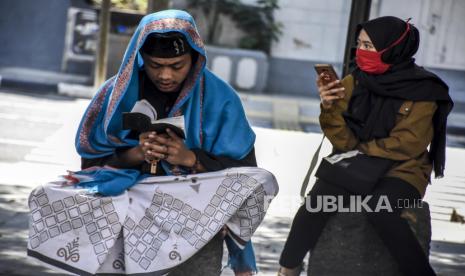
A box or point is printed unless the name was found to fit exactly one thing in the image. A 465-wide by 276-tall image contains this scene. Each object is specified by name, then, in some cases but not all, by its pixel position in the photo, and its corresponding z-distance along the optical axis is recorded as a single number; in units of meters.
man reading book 8.14
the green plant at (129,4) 34.58
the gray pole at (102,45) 29.56
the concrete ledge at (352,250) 9.63
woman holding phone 9.29
